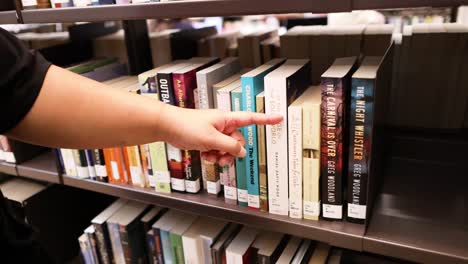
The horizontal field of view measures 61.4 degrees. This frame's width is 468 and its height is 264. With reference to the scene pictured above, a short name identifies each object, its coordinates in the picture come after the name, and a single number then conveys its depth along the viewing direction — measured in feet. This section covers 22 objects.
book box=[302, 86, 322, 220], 2.62
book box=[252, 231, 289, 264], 3.30
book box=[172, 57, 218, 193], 3.07
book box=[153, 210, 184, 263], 3.83
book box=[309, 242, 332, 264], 3.34
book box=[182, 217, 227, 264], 3.62
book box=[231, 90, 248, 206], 2.87
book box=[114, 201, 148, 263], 3.96
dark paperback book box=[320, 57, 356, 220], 2.50
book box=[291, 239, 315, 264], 3.27
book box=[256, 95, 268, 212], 2.75
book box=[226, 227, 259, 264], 3.38
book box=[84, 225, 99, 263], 4.23
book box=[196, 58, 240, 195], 3.03
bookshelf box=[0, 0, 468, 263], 2.48
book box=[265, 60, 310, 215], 2.64
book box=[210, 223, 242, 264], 3.51
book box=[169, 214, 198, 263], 3.74
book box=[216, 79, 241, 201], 2.91
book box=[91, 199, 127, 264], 4.13
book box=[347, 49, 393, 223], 2.42
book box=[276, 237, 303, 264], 3.28
